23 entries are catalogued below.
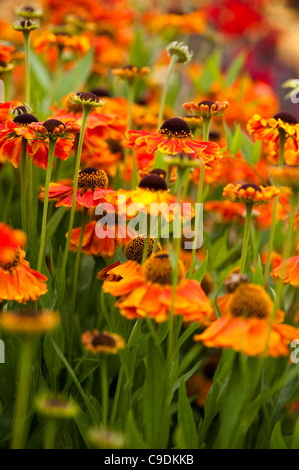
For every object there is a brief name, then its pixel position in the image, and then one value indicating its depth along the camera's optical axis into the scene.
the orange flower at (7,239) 0.72
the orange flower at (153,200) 0.83
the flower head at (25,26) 0.95
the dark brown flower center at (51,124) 0.84
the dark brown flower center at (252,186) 0.85
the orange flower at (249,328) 0.77
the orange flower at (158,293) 0.79
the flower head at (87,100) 0.86
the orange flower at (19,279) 0.82
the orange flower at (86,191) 0.89
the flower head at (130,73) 1.02
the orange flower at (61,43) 1.11
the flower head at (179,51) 0.96
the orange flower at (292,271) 0.86
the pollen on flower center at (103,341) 0.76
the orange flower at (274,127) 0.89
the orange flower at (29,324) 0.72
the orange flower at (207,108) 0.88
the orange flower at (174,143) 0.86
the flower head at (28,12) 1.01
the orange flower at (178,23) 1.56
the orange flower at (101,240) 0.91
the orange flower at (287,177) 0.78
